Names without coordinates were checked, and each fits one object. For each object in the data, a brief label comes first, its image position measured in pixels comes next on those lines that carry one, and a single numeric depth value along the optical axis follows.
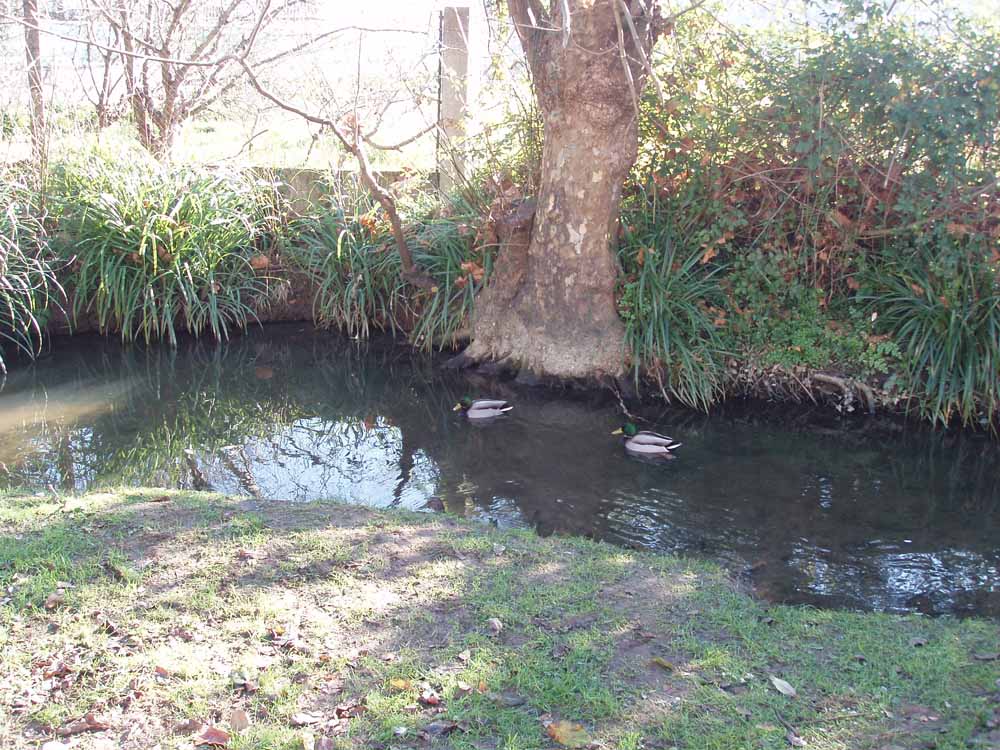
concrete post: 9.08
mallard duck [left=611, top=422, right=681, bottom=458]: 6.48
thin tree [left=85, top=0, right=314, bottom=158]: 10.30
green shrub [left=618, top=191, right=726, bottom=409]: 7.62
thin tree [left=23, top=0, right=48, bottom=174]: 8.89
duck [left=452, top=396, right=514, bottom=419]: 7.25
